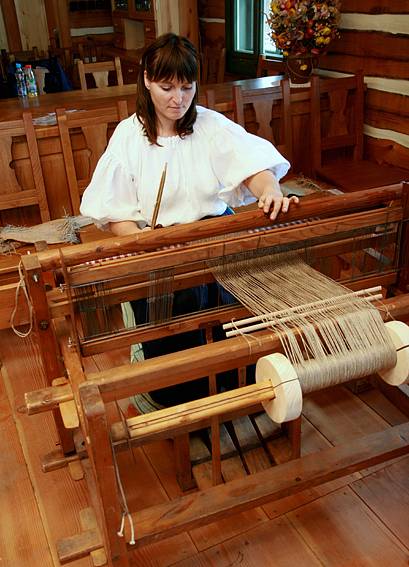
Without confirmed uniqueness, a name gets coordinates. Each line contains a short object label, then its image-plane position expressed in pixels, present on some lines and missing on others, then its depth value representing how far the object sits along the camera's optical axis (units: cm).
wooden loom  106
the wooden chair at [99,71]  360
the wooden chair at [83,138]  265
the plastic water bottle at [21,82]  341
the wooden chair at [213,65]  450
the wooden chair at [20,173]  254
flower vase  305
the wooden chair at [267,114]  288
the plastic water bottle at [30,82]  340
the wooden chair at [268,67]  368
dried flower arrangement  281
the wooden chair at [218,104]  282
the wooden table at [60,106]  263
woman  174
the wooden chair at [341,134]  293
